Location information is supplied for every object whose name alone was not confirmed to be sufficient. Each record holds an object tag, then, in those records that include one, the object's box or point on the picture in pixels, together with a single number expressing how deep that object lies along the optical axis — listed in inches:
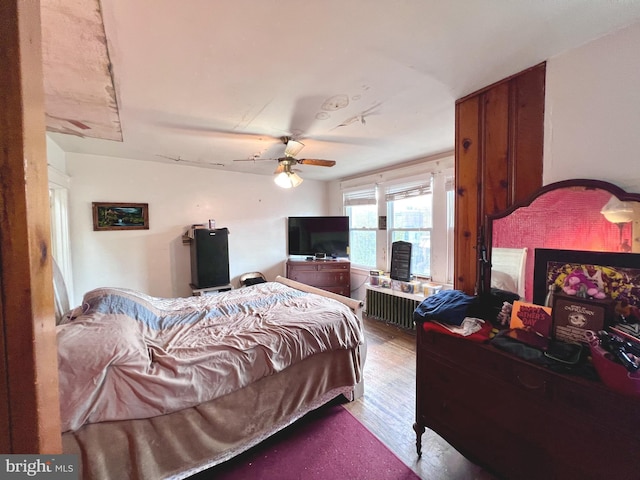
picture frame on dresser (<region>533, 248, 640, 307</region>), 46.1
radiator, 140.6
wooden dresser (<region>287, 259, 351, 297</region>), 170.4
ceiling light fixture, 109.3
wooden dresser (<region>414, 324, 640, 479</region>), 38.4
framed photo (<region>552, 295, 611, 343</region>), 45.9
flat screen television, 178.9
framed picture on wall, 128.6
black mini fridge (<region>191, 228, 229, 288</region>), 141.9
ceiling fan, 104.7
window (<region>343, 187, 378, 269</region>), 176.9
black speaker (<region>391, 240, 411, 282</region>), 145.4
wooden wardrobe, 59.6
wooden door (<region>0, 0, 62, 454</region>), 17.0
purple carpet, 61.1
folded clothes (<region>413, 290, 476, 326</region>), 60.0
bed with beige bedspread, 48.3
